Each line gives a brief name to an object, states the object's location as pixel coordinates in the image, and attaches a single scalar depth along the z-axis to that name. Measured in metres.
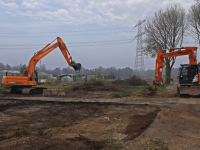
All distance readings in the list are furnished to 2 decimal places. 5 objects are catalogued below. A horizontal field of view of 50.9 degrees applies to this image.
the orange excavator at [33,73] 18.41
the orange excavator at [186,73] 15.08
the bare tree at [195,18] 25.97
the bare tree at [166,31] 30.50
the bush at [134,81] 30.11
